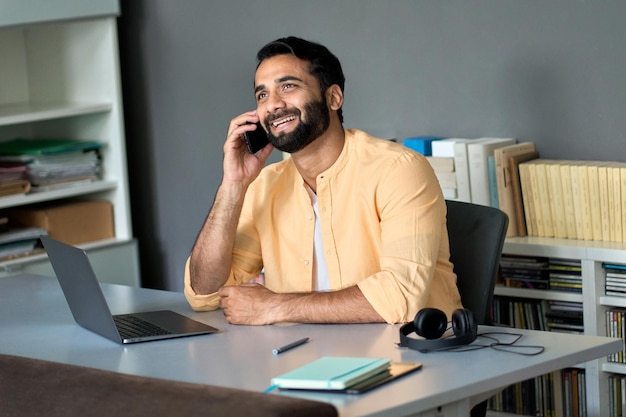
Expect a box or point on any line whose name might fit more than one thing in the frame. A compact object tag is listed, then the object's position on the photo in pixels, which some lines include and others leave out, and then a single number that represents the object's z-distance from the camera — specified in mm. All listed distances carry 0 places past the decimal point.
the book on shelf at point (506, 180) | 5351
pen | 3329
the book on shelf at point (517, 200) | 5365
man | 3868
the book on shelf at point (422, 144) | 5695
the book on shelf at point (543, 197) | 5262
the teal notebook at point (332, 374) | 2864
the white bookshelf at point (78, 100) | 6794
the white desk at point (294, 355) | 2885
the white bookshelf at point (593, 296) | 4991
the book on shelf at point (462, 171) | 5484
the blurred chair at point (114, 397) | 2722
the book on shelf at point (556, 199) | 5219
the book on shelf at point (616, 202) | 5016
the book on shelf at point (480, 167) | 5416
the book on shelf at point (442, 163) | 5527
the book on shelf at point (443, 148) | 5565
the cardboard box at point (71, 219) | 6740
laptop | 3567
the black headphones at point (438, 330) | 3237
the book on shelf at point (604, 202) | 5059
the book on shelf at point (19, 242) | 6496
